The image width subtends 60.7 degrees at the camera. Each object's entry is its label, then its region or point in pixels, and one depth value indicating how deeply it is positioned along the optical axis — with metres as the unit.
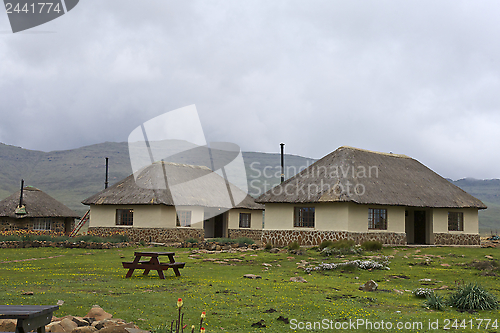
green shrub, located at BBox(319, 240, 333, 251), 19.73
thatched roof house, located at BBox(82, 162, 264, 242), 27.88
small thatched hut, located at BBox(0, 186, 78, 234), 31.05
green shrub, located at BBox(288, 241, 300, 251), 19.80
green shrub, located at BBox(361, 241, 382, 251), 19.56
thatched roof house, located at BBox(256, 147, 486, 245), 22.17
